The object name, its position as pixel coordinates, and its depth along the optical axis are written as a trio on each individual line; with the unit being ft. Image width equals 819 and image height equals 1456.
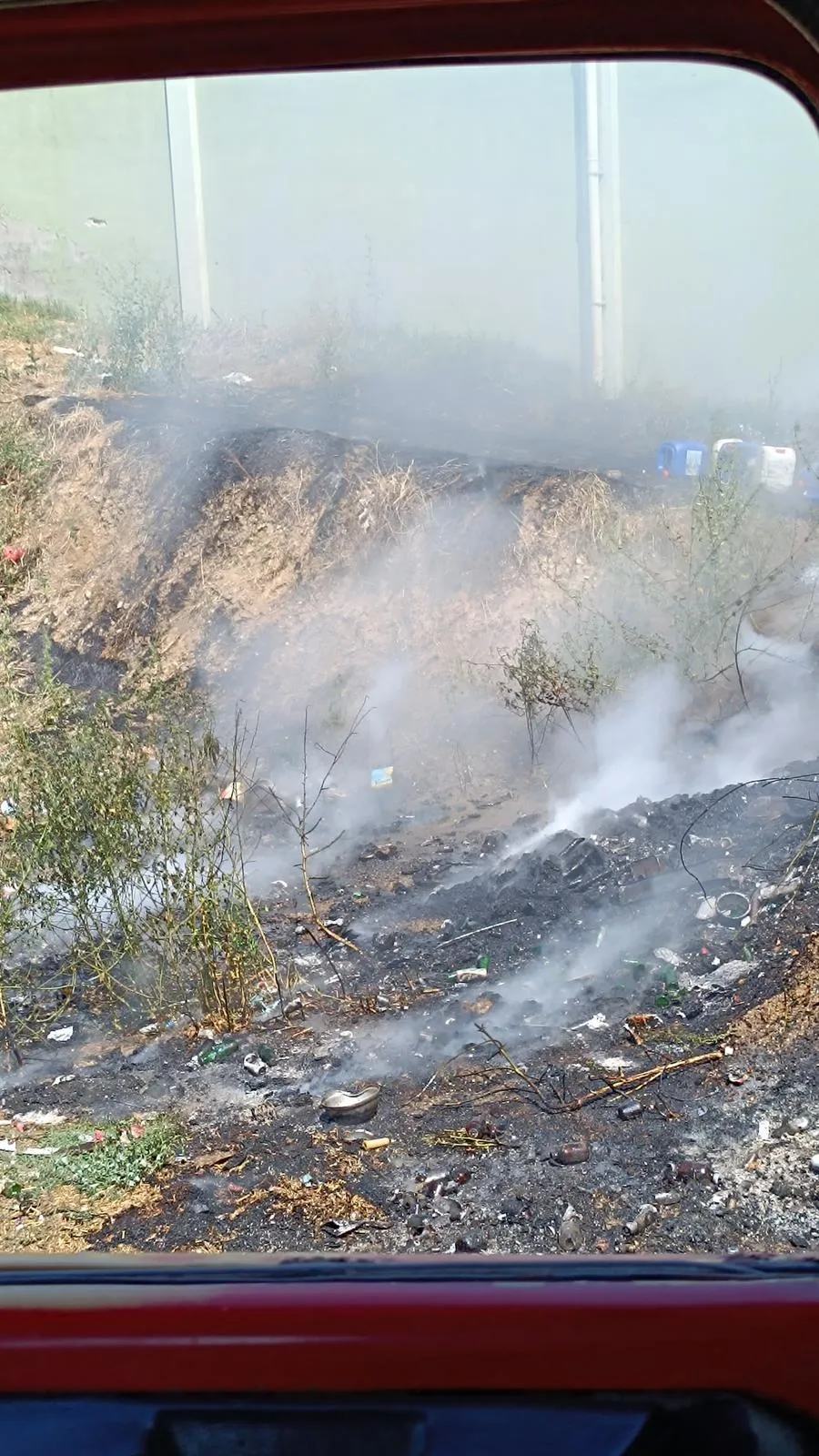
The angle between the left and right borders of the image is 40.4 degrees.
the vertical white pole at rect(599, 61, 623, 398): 37.96
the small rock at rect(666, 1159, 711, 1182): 10.92
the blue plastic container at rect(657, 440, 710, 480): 28.84
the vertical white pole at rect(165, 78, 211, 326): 40.93
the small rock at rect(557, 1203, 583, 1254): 10.25
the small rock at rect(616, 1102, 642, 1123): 12.08
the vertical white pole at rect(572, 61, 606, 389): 38.14
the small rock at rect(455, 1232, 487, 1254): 10.29
